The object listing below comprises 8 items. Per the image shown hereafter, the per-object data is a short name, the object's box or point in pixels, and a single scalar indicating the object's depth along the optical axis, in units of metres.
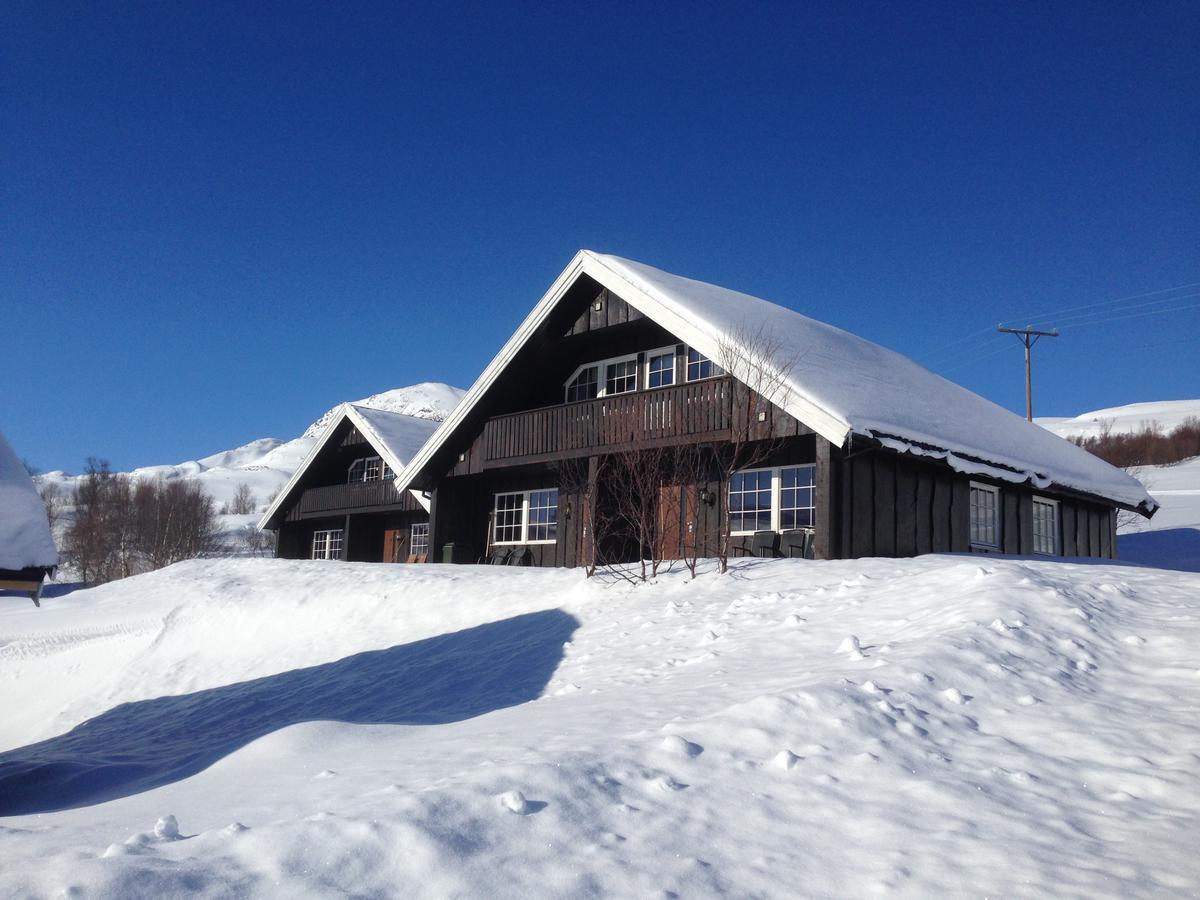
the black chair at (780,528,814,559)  14.76
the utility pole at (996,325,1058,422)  34.62
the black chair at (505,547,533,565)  19.55
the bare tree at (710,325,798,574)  13.16
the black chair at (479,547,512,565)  19.83
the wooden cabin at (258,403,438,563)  25.81
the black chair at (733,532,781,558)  15.19
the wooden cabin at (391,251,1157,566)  13.74
